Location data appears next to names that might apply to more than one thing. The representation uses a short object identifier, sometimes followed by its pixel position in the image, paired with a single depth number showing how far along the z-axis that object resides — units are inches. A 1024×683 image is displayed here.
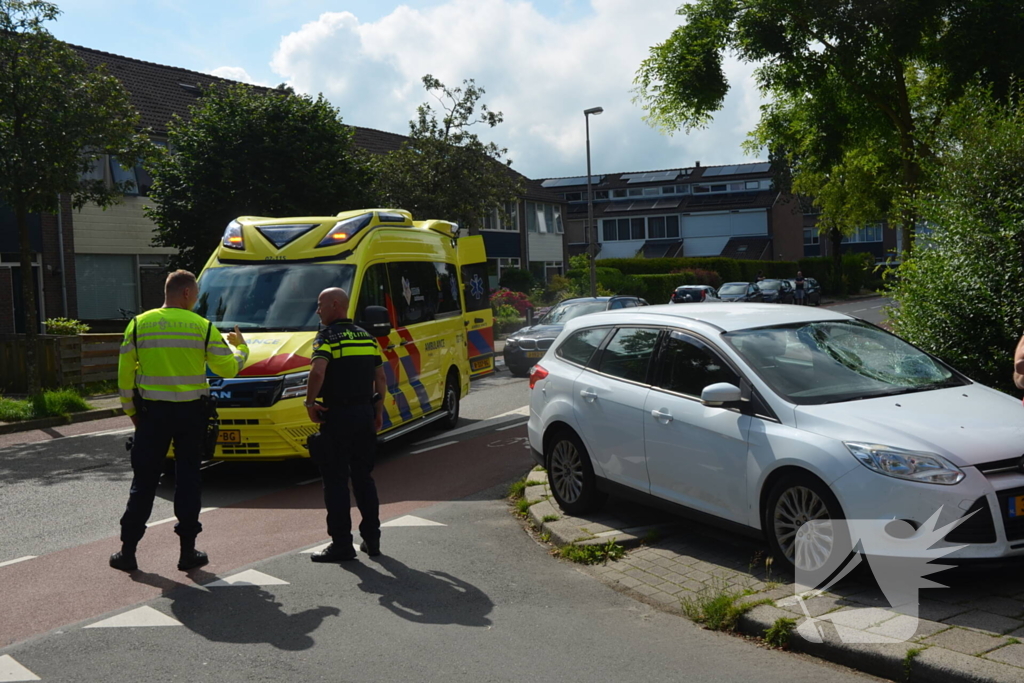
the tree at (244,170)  754.2
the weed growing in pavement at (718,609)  190.9
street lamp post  1336.1
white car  189.8
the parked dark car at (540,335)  733.3
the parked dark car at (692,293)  1424.7
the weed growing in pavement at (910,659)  161.9
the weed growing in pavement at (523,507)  299.3
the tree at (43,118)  573.9
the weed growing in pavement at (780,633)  181.3
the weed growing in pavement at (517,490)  321.7
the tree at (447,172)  1046.4
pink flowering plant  1234.7
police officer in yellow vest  239.8
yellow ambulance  338.3
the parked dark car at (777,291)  1700.3
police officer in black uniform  242.5
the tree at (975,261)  329.1
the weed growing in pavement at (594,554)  241.8
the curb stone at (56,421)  545.9
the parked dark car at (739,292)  1590.8
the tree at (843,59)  592.2
